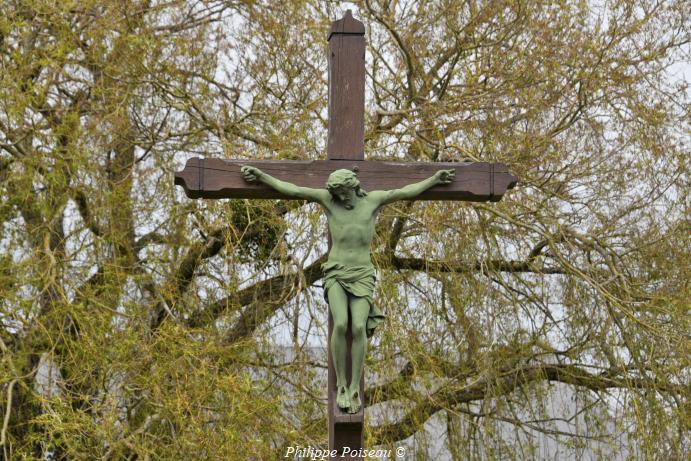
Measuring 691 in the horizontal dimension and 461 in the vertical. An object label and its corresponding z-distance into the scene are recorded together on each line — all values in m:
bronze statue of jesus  9.25
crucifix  9.26
